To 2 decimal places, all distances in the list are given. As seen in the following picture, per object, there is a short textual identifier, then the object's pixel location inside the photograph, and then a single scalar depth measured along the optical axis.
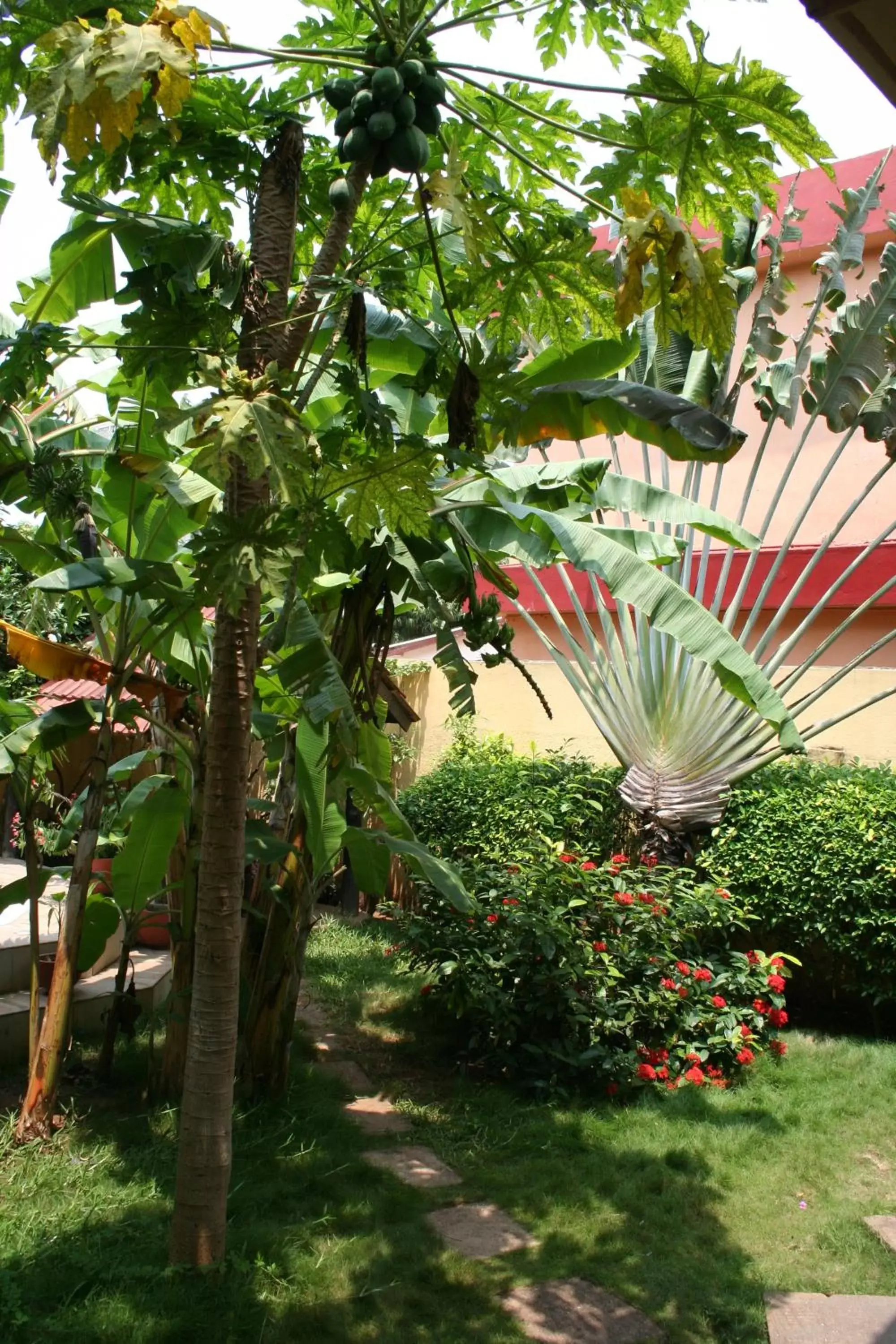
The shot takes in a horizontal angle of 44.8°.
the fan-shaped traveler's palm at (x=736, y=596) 7.85
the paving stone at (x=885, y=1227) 4.64
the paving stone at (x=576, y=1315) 3.76
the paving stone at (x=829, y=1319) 3.79
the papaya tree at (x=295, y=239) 2.99
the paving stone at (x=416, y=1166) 5.05
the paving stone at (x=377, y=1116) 5.64
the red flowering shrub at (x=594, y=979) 6.27
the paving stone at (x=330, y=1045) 6.78
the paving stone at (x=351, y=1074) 6.21
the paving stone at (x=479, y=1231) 4.39
